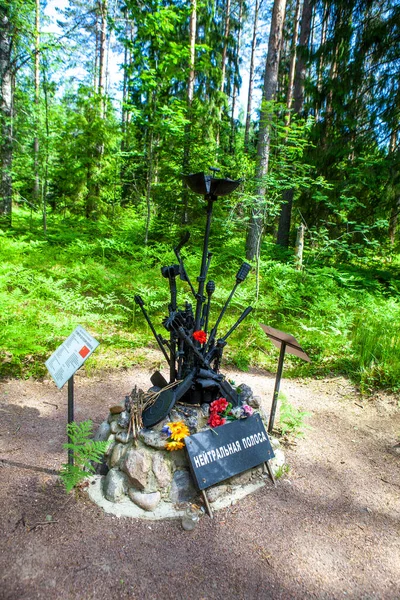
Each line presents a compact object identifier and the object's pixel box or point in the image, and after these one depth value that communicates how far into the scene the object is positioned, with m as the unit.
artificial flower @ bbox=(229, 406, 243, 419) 3.00
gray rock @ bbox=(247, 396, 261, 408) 3.30
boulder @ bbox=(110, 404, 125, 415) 3.02
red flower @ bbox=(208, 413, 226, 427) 2.85
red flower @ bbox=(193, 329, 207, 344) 2.99
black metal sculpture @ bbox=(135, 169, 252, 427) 2.82
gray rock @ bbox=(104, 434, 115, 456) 2.82
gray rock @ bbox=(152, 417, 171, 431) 2.77
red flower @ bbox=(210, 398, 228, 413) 2.97
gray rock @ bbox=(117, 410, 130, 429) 2.82
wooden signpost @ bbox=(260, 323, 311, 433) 3.27
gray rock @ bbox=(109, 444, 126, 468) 2.72
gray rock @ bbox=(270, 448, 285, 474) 3.03
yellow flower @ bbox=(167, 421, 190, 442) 2.63
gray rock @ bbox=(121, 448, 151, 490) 2.55
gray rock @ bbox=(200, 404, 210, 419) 2.98
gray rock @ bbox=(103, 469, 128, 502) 2.55
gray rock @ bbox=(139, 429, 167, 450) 2.64
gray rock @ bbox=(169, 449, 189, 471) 2.70
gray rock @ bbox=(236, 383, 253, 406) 3.33
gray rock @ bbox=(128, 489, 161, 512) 2.50
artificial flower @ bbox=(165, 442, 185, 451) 2.59
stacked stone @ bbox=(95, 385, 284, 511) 2.56
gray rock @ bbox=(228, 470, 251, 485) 2.82
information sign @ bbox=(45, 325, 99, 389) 2.50
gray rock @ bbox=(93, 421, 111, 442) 3.00
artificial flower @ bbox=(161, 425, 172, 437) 2.66
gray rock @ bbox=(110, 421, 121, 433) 2.87
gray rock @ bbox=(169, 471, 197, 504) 2.60
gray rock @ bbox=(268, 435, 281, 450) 3.26
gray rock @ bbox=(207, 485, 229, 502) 2.62
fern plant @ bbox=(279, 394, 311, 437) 3.65
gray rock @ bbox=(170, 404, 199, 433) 2.79
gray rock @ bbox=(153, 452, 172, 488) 2.61
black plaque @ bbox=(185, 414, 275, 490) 2.58
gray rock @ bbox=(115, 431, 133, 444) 2.74
